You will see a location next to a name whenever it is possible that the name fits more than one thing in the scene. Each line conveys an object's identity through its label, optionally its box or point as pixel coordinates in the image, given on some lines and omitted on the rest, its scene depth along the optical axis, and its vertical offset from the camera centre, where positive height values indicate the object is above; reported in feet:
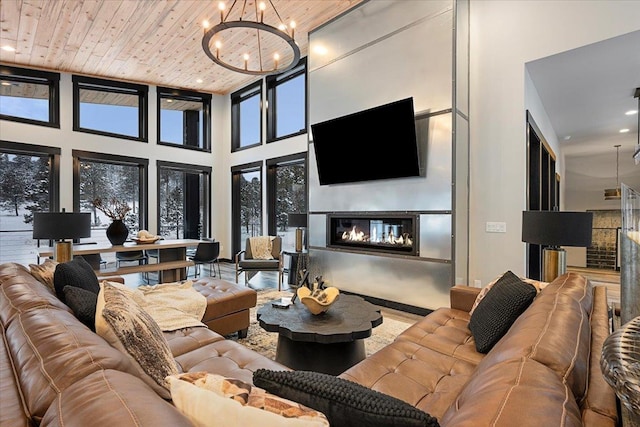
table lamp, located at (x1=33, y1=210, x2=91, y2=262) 10.84 -0.38
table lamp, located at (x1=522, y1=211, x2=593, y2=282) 8.25 -0.51
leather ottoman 9.72 -2.79
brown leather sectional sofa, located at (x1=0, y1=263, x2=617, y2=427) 2.56 -1.50
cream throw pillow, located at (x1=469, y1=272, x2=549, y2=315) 7.59 -1.78
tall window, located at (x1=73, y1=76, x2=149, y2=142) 21.20 +7.08
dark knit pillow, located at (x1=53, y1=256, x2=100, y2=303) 6.71 -1.32
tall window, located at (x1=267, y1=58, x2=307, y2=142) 21.36 +7.40
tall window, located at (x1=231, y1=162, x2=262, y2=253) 24.88 +0.85
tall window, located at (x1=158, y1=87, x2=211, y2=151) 24.56 +7.33
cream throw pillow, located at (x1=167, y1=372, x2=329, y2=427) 2.43 -1.46
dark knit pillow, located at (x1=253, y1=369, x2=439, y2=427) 2.42 -1.45
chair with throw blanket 18.11 -2.17
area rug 9.91 -4.00
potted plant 15.57 -0.80
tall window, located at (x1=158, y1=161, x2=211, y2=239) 24.61 +0.99
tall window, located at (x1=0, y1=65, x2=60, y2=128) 18.86 +6.89
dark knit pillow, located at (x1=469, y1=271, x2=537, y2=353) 6.07 -1.86
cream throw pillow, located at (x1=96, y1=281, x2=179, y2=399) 4.17 -1.63
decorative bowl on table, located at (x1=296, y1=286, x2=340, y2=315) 8.09 -2.09
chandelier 10.47 +9.07
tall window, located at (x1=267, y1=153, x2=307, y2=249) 21.79 +1.46
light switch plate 12.69 -0.56
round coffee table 7.04 -2.58
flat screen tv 13.51 +3.03
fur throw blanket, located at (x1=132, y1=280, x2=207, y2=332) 7.83 -2.38
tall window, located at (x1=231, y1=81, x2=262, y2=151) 24.81 +7.45
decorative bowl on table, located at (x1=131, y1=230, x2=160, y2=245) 16.42 -1.22
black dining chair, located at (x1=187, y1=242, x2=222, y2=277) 18.52 -2.20
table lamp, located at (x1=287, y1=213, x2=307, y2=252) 18.42 -0.54
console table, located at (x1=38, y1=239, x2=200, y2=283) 14.61 -2.18
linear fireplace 14.02 -0.90
